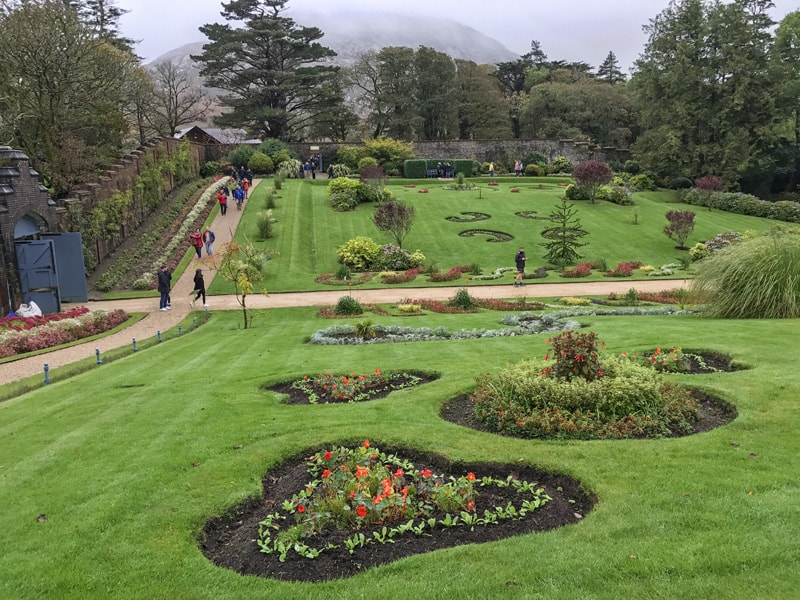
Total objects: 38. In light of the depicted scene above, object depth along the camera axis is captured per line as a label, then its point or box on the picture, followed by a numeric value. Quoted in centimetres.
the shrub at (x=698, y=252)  2520
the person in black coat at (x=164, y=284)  1811
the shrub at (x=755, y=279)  1213
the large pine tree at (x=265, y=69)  5000
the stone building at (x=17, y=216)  1670
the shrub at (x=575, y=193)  3653
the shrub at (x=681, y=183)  4316
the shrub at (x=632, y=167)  5075
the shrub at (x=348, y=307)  1634
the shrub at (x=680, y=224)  2740
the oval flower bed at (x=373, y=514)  409
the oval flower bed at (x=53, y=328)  1323
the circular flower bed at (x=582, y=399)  593
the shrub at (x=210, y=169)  4175
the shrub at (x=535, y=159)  5145
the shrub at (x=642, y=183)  4453
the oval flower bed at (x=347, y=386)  786
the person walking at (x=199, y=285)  1746
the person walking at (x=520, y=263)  2086
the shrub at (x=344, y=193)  3262
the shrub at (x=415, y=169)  4534
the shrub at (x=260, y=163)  4281
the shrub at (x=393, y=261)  2448
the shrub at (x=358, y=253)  2453
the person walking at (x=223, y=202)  3041
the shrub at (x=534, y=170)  4819
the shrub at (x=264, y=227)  2752
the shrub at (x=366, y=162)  4320
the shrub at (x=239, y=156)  4331
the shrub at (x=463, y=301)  1719
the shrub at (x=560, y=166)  4972
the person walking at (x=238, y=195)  3234
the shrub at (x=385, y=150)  4606
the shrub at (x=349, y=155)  4591
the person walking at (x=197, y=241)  2415
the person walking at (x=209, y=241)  2520
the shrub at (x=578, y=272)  2259
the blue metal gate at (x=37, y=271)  1703
